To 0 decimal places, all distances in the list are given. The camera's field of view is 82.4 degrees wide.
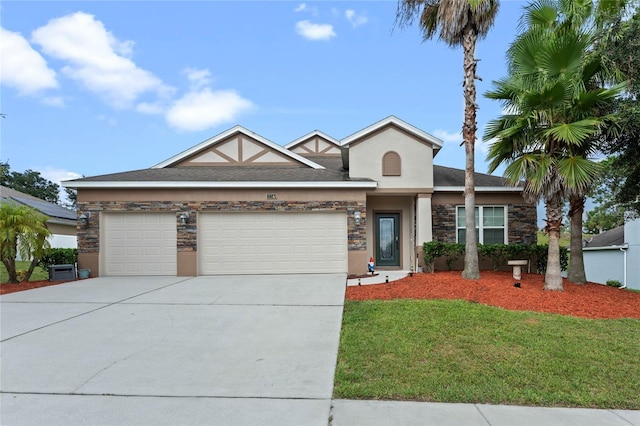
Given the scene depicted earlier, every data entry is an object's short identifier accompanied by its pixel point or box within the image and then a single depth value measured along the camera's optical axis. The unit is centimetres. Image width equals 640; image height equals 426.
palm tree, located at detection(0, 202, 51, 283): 1002
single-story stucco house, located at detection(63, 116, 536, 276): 1155
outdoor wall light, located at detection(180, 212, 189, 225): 1146
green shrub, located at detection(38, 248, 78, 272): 1146
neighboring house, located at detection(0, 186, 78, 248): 2004
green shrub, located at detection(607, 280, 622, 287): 1682
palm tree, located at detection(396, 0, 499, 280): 936
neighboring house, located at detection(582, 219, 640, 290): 1762
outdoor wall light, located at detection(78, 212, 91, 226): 1149
